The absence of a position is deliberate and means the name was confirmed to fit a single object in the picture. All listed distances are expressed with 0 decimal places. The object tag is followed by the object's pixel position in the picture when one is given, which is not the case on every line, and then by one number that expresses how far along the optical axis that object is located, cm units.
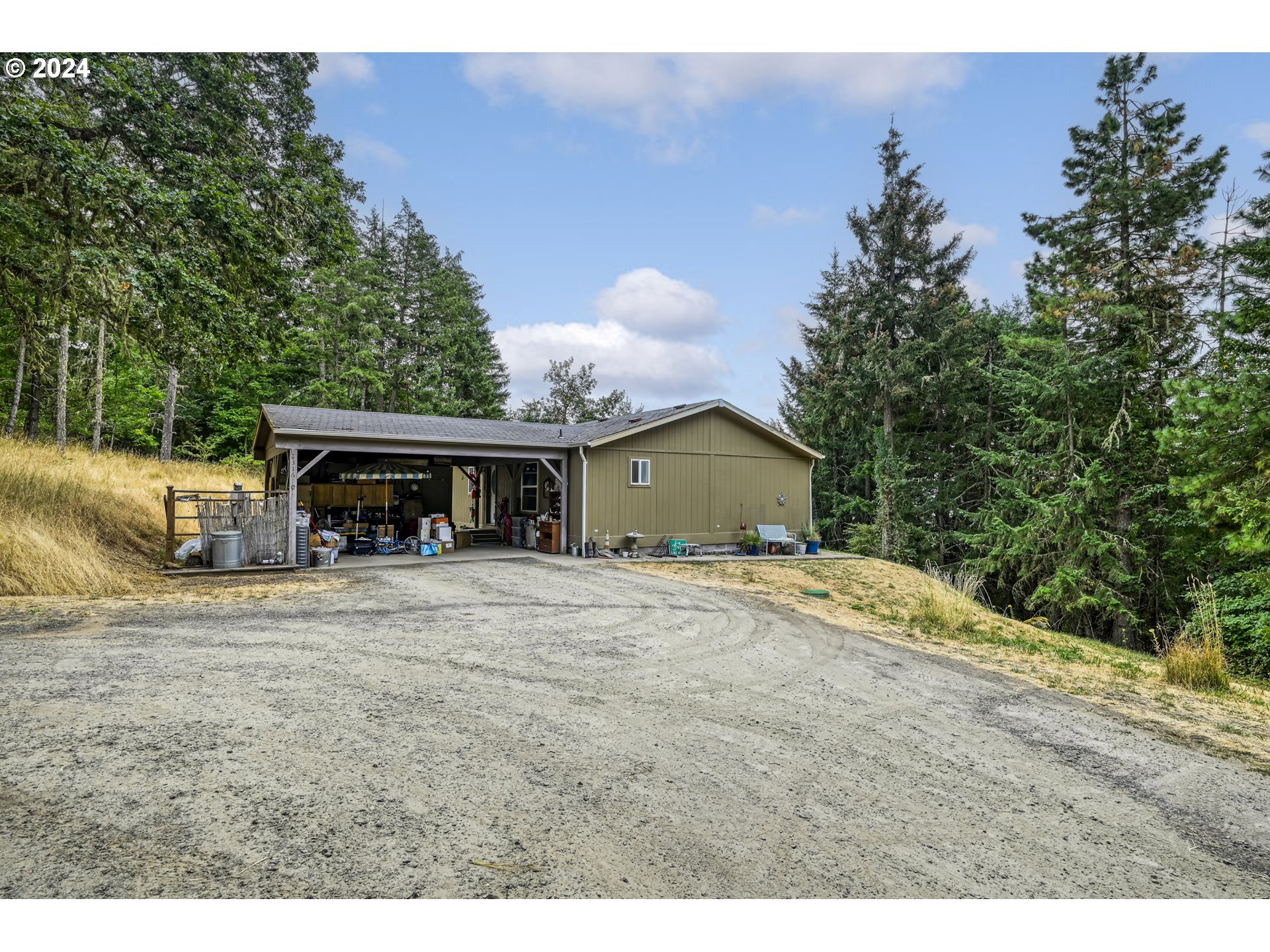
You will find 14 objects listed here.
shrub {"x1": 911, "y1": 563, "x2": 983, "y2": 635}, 810
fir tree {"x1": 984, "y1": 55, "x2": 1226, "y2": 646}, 1469
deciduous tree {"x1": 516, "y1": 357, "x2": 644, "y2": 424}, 3403
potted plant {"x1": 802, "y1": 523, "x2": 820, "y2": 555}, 1652
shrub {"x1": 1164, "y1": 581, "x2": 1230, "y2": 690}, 588
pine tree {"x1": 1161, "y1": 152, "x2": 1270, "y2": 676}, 961
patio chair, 1584
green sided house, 1343
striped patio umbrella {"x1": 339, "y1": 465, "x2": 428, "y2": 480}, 1341
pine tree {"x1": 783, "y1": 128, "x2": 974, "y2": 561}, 2133
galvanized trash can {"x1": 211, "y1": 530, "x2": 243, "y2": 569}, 1070
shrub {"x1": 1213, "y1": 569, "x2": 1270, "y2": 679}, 1119
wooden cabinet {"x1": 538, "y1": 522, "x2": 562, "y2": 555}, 1451
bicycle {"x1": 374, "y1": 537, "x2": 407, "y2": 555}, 1404
